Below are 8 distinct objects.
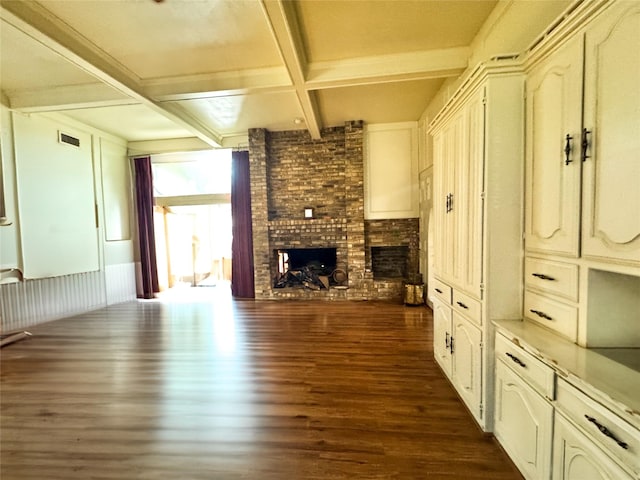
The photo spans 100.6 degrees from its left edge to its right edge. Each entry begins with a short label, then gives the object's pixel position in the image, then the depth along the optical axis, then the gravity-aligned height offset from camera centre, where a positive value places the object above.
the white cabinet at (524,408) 1.23 -0.96
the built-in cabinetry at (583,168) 1.04 +0.25
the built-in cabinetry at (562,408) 0.89 -0.77
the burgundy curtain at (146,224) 5.97 +0.18
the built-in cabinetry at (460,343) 1.79 -0.93
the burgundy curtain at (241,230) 5.64 -0.01
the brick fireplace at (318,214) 5.22 +0.28
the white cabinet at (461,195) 1.74 +0.23
